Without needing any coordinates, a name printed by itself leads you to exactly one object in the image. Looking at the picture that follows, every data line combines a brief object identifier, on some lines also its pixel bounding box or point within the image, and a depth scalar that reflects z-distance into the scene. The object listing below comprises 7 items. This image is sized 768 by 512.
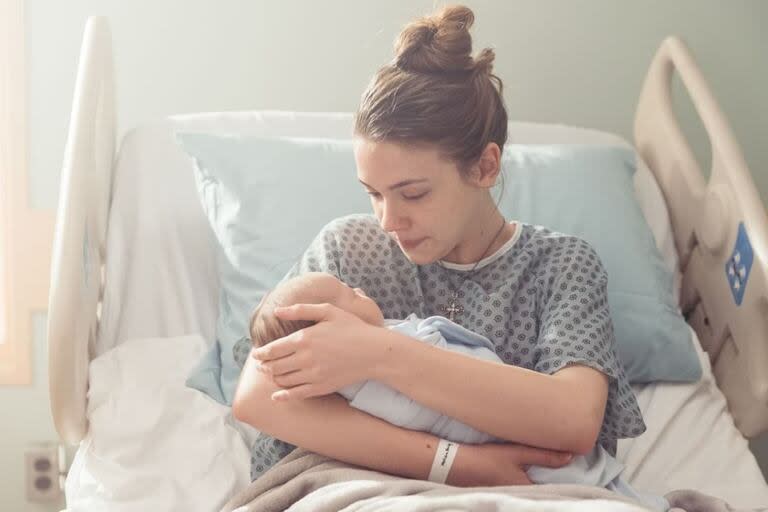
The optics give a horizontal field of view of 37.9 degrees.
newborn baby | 1.39
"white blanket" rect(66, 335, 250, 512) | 1.54
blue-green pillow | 1.86
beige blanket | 1.19
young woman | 1.37
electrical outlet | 2.41
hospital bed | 1.58
